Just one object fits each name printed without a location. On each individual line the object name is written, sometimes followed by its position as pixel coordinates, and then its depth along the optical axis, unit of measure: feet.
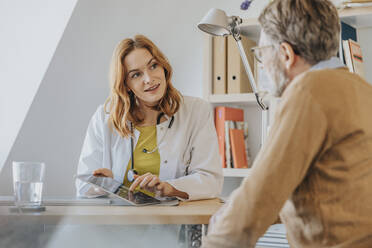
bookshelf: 7.92
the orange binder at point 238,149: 8.45
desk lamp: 5.82
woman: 5.86
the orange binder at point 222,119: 8.49
